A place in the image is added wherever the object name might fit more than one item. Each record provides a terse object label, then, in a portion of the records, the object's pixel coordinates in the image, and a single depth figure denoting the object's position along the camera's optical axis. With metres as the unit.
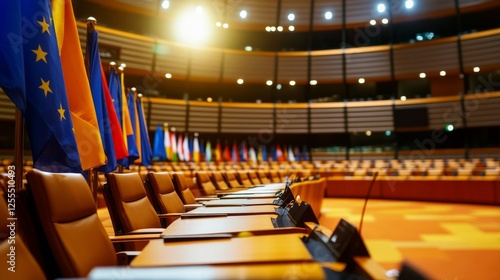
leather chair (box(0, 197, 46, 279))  1.10
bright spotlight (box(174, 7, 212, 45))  15.27
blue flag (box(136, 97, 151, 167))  6.78
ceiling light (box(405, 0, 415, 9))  15.23
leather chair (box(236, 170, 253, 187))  6.99
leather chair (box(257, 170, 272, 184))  8.46
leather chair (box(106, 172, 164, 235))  1.98
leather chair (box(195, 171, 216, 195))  4.64
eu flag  2.02
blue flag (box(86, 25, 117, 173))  3.57
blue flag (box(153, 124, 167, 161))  11.97
